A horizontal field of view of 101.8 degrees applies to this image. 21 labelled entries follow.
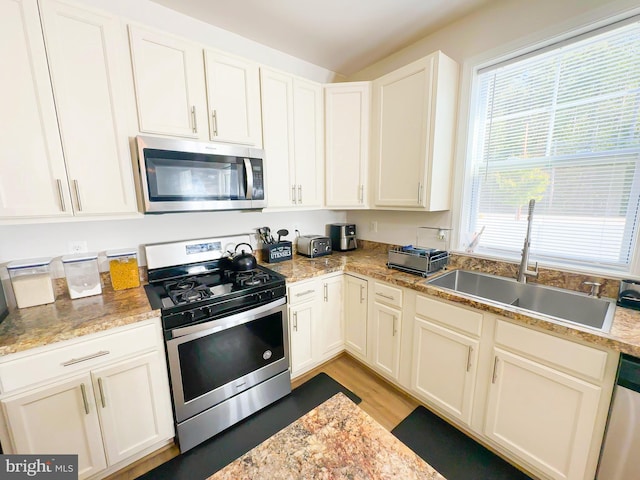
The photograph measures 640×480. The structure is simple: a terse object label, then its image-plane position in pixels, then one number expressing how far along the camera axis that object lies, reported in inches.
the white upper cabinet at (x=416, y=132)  73.2
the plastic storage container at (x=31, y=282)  53.5
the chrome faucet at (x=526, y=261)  62.1
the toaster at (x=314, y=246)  95.4
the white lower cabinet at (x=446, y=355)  59.4
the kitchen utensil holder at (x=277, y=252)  89.4
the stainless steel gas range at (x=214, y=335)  57.5
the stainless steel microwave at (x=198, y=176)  58.9
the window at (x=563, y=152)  55.7
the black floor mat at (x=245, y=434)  56.7
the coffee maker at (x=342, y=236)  105.8
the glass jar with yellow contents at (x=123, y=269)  63.8
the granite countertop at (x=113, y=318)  42.6
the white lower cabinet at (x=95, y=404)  44.7
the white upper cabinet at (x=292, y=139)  78.7
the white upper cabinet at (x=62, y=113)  48.0
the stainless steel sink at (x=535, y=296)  55.1
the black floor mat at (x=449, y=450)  55.4
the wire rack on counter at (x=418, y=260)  73.0
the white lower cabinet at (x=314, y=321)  77.7
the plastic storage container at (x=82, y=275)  58.8
